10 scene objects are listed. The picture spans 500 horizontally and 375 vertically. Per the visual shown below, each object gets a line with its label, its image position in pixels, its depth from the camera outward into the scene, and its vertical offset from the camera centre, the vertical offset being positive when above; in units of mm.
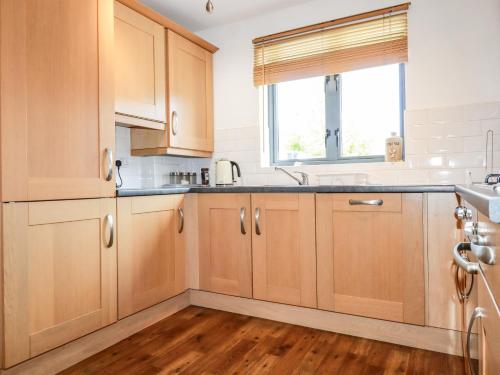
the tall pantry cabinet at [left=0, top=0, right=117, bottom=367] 1599 +83
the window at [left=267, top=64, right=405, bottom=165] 2801 +575
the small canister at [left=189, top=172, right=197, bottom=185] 3324 +86
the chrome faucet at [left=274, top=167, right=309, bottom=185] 2838 +69
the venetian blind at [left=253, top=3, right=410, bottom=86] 2604 +1080
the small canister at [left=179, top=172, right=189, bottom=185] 3246 +85
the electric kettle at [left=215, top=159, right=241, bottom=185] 3066 +127
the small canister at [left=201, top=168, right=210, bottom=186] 3345 +94
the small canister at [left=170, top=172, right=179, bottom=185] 3223 +85
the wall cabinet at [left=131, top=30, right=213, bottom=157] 2805 +670
